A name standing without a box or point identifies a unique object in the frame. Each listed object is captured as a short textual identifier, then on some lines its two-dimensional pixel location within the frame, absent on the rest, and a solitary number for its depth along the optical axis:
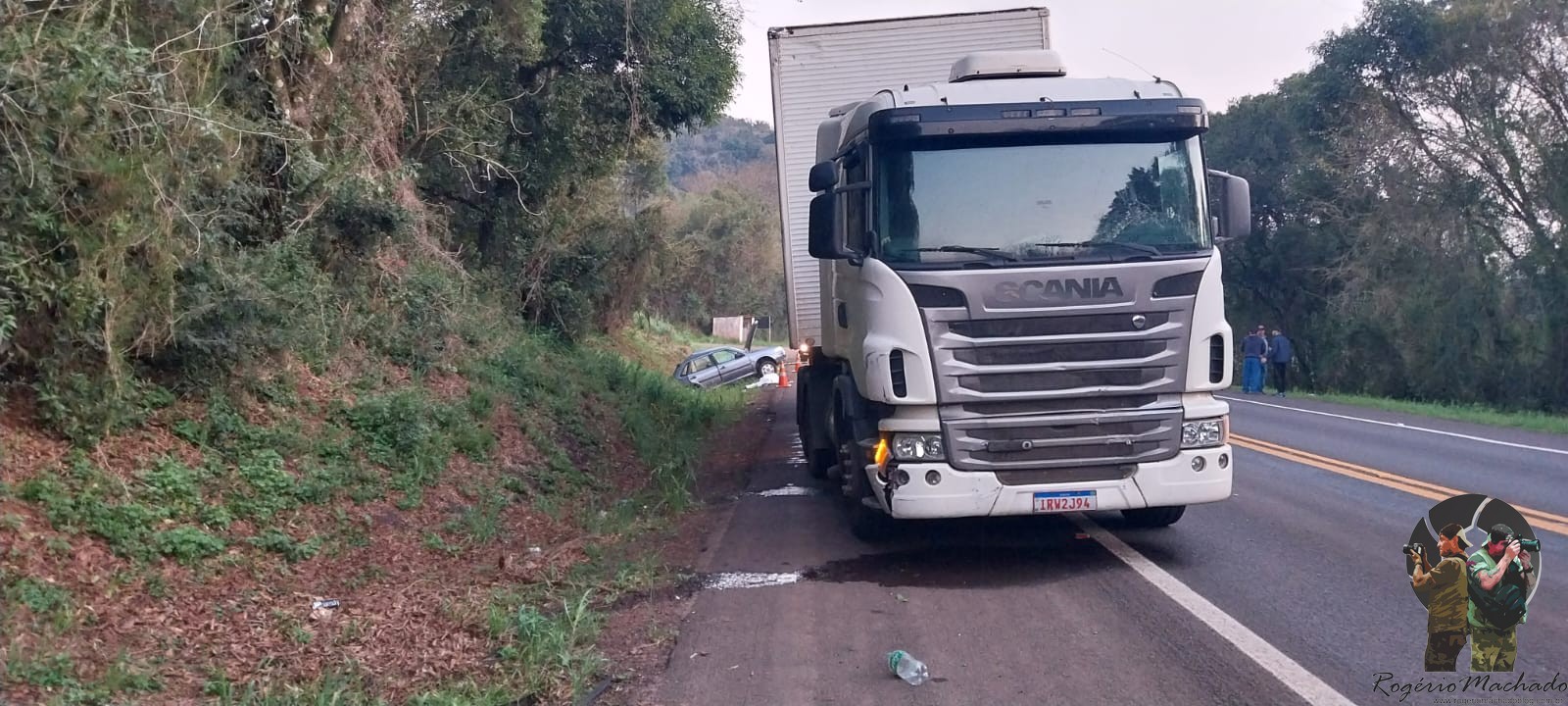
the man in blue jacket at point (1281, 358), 26.73
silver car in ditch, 28.69
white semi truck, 7.48
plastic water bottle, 5.65
